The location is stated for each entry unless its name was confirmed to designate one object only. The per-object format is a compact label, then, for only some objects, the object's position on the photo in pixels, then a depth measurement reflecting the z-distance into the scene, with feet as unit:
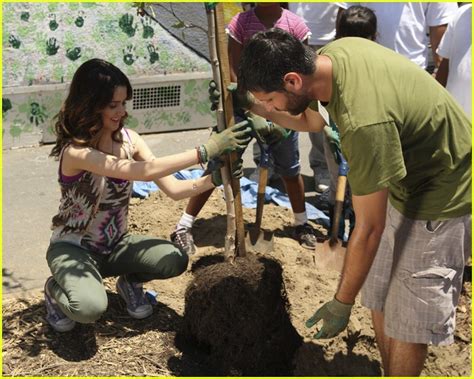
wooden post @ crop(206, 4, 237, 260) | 11.29
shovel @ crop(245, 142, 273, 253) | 15.16
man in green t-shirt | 8.64
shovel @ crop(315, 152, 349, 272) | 15.26
